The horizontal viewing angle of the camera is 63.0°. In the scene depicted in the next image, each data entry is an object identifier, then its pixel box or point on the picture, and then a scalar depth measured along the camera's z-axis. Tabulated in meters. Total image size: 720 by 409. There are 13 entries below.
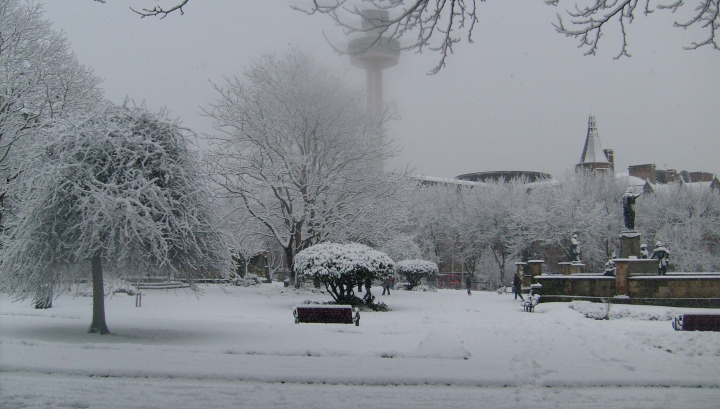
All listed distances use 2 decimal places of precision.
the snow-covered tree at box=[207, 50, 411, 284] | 27.02
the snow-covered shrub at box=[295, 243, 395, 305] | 19.19
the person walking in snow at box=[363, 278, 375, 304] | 20.56
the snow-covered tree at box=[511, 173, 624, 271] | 42.47
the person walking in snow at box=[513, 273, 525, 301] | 27.16
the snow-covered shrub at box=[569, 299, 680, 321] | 17.09
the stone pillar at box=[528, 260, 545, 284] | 29.29
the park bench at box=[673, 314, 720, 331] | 13.07
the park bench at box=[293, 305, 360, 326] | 14.20
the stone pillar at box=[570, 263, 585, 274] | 29.28
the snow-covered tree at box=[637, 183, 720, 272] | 37.47
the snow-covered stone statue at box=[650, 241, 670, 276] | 25.41
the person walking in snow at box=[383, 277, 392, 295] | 28.92
